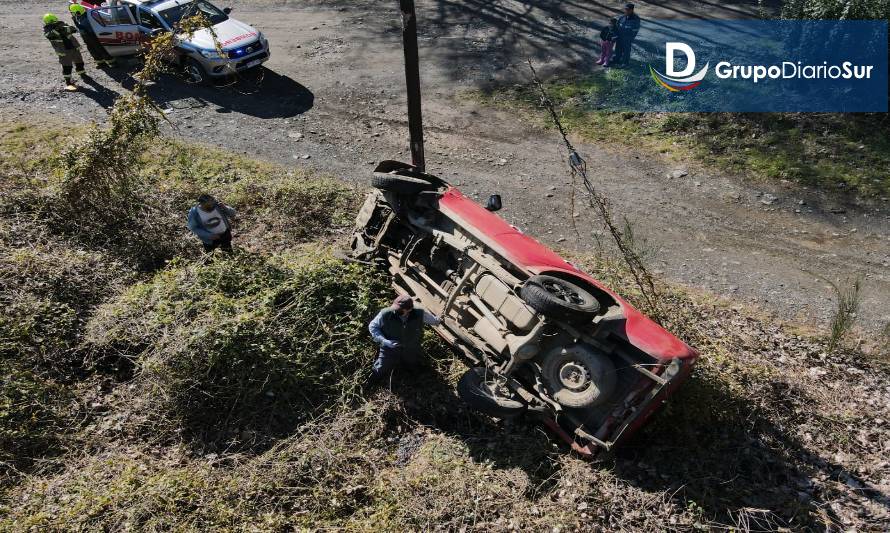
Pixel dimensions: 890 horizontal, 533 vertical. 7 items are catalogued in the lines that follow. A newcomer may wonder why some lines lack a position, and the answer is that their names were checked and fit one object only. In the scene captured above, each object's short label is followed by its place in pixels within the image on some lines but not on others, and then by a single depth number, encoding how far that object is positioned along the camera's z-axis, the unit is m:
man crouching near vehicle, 5.73
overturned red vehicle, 5.00
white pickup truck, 12.49
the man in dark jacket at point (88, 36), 13.34
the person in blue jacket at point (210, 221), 7.03
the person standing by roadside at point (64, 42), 12.28
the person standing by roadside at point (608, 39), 13.65
